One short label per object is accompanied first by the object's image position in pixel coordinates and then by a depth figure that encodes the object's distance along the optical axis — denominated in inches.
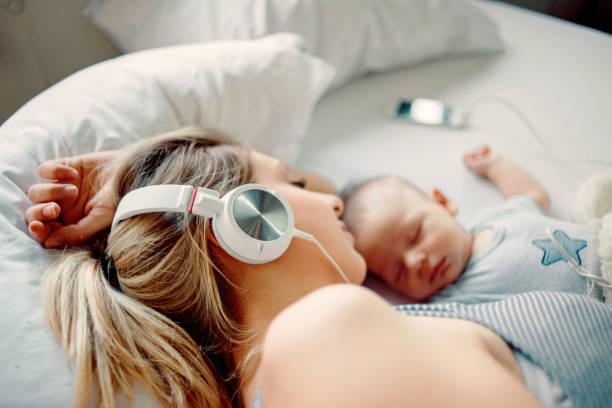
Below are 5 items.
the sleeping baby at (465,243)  34.3
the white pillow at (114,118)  23.6
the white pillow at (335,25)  47.6
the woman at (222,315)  18.3
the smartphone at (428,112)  50.8
